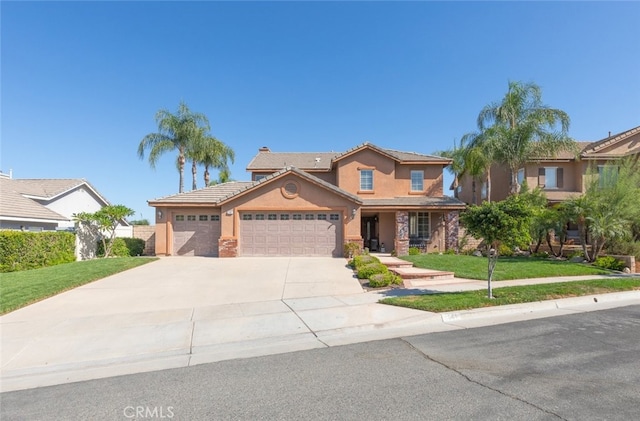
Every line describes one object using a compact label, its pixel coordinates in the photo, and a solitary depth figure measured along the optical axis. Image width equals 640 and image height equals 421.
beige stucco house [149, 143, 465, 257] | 18.31
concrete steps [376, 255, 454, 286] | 11.25
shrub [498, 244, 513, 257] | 18.34
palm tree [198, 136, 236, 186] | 27.85
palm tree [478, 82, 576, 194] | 19.16
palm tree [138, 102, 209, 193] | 25.55
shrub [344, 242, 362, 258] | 17.45
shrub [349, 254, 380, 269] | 12.96
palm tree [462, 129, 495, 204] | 19.64
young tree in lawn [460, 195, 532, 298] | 7.94
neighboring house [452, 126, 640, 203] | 23.64
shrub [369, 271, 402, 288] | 10.00
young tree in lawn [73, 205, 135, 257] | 18.77
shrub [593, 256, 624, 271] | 13.59
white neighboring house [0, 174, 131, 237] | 18.14
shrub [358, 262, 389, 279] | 11.09
